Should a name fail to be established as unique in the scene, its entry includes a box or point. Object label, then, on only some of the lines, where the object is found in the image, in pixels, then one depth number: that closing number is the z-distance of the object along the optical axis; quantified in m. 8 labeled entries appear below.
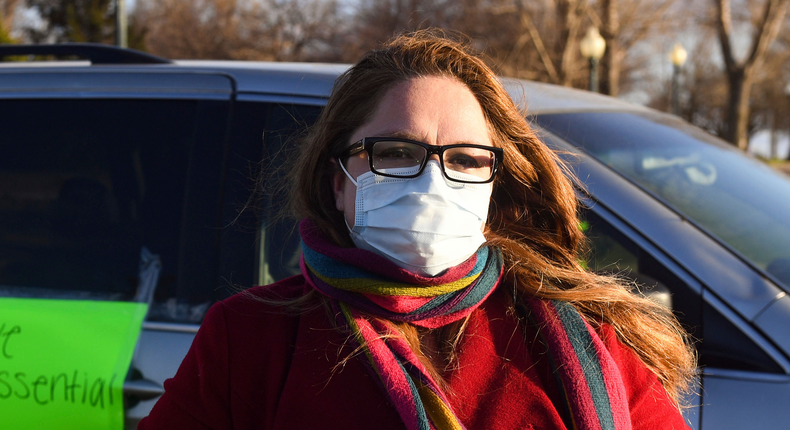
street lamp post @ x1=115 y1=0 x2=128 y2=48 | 8.28
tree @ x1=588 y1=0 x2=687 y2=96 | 18.09
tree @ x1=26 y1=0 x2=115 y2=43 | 24.17
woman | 1.39
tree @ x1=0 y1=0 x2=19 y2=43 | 31.09
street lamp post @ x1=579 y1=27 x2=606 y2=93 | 15.33
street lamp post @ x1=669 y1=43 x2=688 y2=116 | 20.72
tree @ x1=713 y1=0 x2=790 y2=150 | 17.73
